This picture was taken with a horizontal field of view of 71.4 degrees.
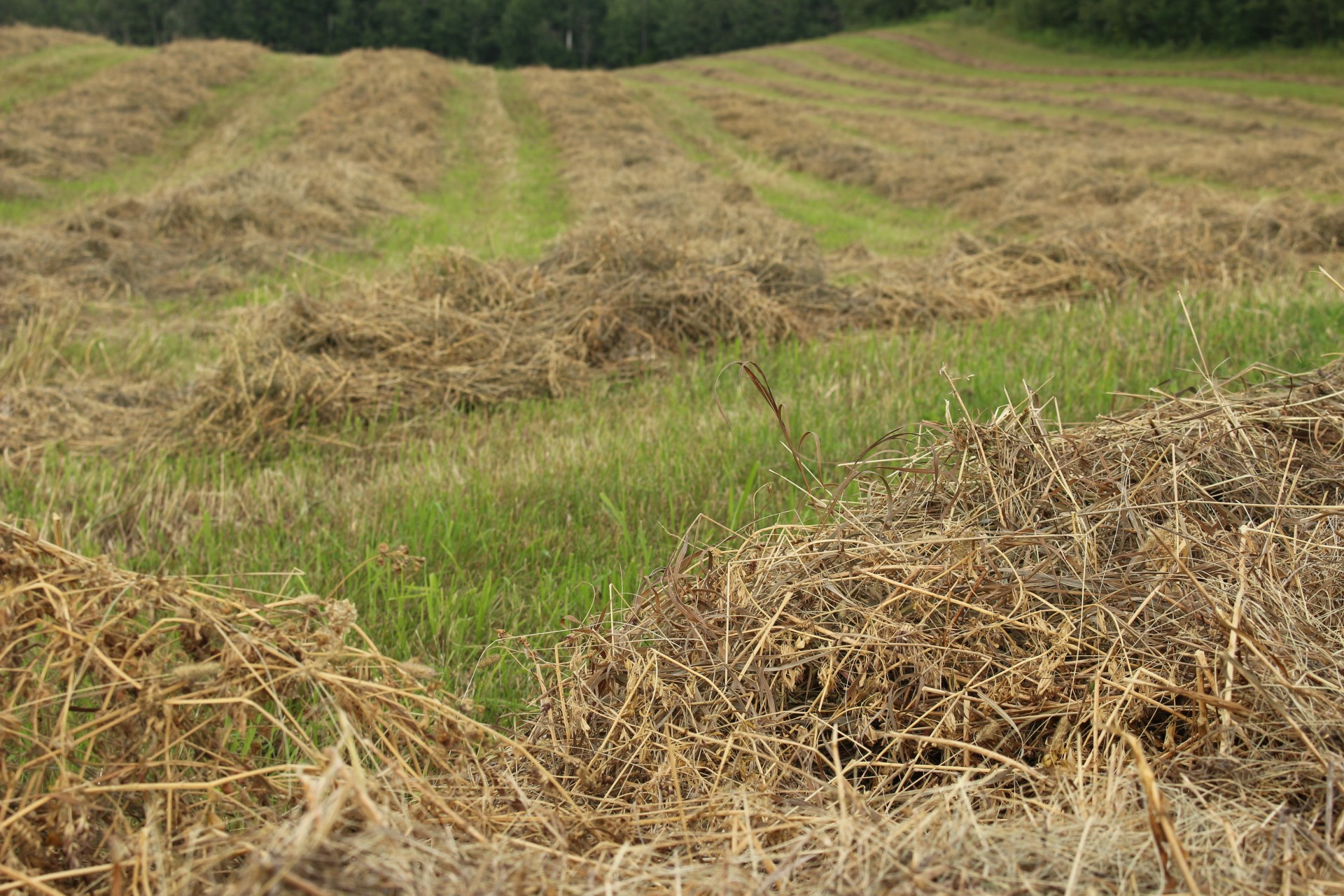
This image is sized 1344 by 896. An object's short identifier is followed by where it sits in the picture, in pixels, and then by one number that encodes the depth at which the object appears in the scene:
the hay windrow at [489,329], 4.79
